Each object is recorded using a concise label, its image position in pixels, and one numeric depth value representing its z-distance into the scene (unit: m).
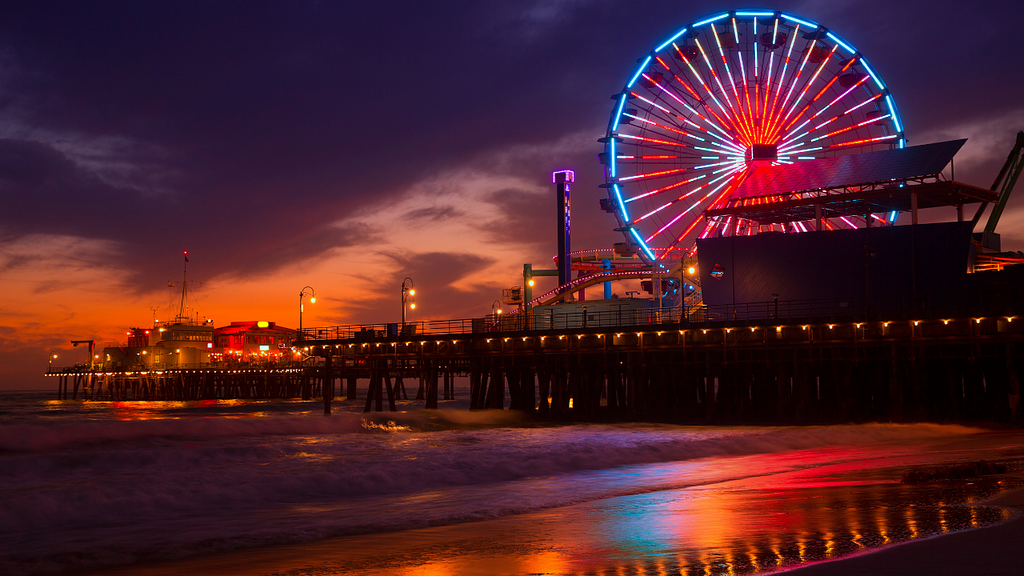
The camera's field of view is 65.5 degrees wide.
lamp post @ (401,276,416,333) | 54.06
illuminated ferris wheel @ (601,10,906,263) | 54.31
